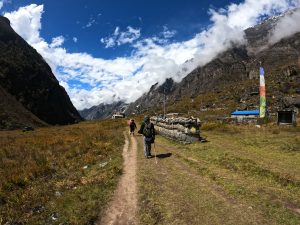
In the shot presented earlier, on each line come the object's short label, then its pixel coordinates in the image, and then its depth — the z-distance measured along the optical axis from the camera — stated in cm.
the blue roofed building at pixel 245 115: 2905
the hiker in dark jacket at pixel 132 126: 2319
